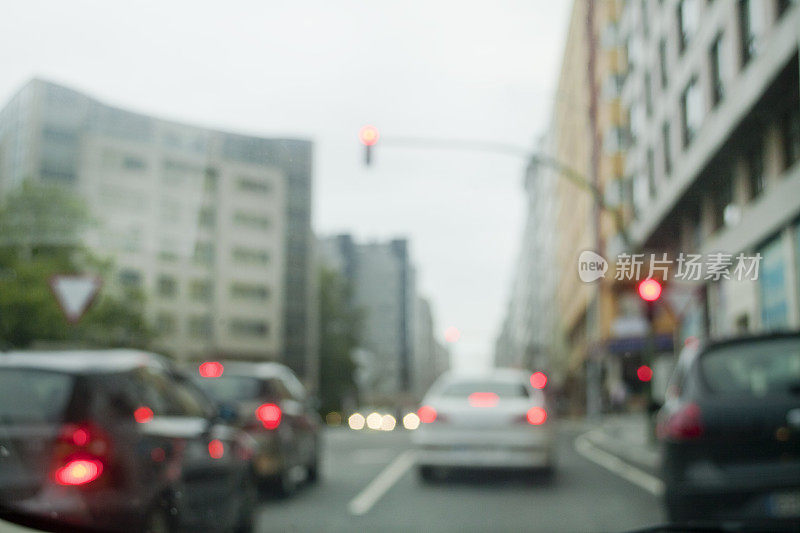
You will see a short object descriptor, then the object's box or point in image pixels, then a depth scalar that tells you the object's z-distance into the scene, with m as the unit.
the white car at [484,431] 10.24
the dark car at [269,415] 9.34
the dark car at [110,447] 2.81
